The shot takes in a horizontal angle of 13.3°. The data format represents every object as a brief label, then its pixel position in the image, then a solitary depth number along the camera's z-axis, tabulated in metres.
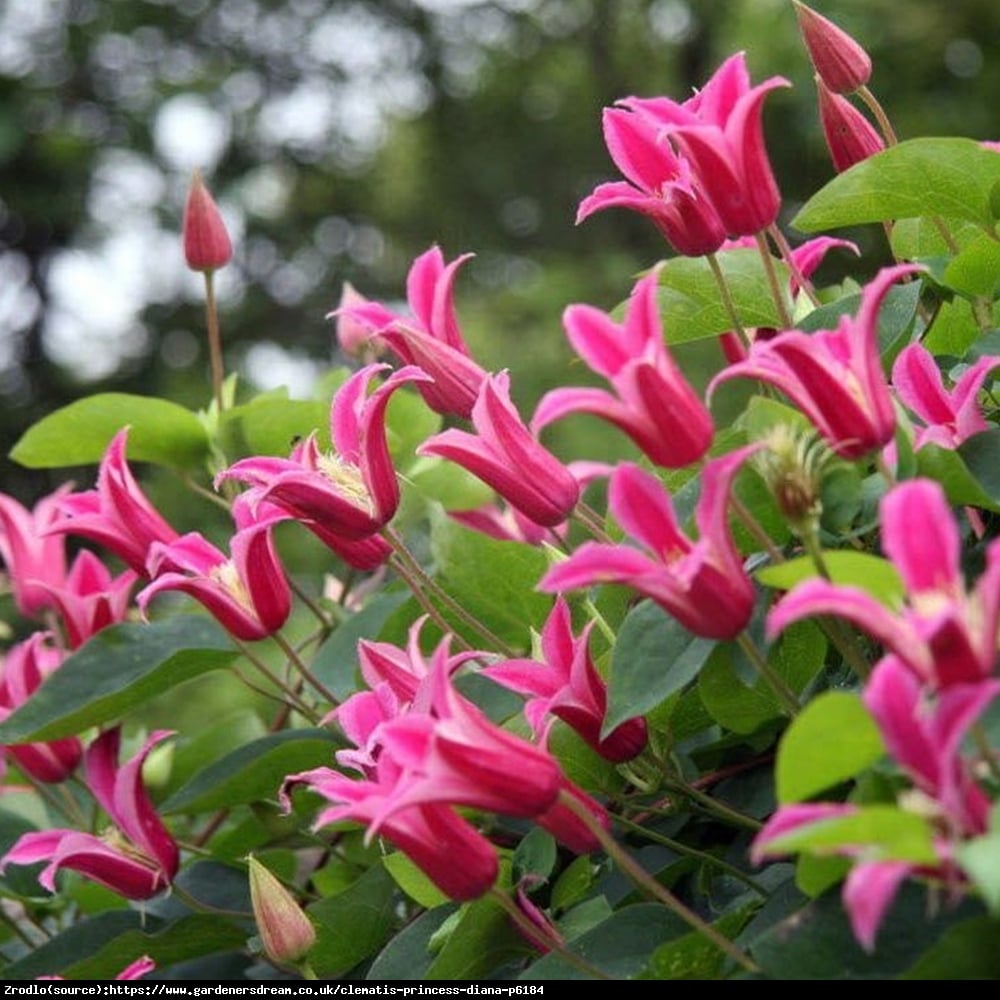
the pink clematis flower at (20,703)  1.30
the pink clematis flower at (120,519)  1.24
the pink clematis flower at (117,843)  1.21
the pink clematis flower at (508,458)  1.12
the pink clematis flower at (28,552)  1.38
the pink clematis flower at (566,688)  1.10
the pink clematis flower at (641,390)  1.05
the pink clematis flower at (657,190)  1.14
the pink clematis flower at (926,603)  0.98
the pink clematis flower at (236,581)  1.18
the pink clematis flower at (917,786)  0.96
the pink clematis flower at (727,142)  1.12
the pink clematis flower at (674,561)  1.03
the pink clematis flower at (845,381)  1.05
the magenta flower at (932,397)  1.10
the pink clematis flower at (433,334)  1.15
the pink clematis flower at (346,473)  1.13
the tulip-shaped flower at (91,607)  1.32
